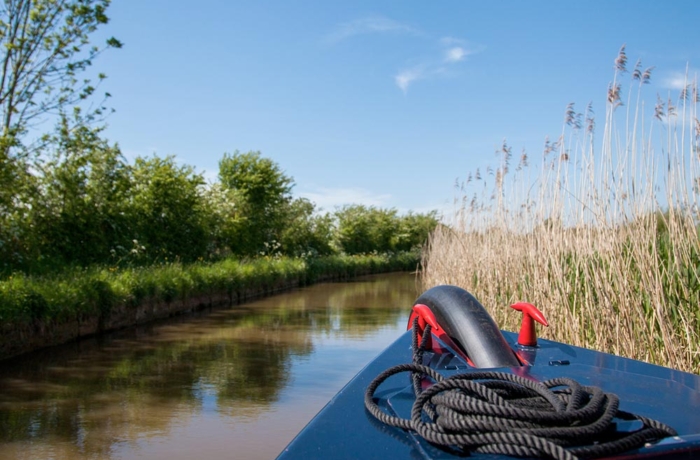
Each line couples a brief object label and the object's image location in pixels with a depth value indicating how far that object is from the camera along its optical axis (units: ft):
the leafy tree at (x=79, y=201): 33.27
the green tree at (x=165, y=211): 44.65
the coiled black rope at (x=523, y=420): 3.78
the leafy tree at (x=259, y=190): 68.95
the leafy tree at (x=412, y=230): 134.31
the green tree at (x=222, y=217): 55.98
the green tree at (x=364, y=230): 106.42
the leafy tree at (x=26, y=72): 30.01
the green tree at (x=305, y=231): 77.36
